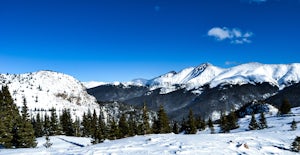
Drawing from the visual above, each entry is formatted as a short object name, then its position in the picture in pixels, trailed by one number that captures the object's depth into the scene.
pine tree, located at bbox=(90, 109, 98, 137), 68.50
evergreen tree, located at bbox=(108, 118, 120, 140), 72.00
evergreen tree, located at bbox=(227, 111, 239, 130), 94.71
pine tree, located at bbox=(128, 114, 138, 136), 77.80
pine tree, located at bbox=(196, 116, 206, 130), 109.11
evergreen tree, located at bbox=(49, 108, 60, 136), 86.58
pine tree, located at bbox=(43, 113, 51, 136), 86.50
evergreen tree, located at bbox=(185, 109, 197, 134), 79.49
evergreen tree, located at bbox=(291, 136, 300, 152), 26.85
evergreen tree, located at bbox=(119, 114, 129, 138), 76.43
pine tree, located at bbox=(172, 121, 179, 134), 91.79
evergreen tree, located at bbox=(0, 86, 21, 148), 48.94
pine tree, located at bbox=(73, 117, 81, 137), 96.84
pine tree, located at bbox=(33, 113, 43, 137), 94.89
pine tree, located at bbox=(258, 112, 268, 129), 82.93
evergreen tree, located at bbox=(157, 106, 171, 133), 69.18
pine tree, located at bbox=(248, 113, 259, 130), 83.48
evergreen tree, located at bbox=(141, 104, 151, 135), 63.52
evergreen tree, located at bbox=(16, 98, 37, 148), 51.47
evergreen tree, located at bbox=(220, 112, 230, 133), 90.96
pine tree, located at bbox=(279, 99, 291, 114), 112.47
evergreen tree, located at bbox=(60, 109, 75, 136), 93.97
